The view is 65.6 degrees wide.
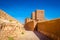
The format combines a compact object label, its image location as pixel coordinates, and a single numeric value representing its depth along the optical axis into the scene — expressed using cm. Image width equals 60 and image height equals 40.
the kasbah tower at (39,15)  1498
